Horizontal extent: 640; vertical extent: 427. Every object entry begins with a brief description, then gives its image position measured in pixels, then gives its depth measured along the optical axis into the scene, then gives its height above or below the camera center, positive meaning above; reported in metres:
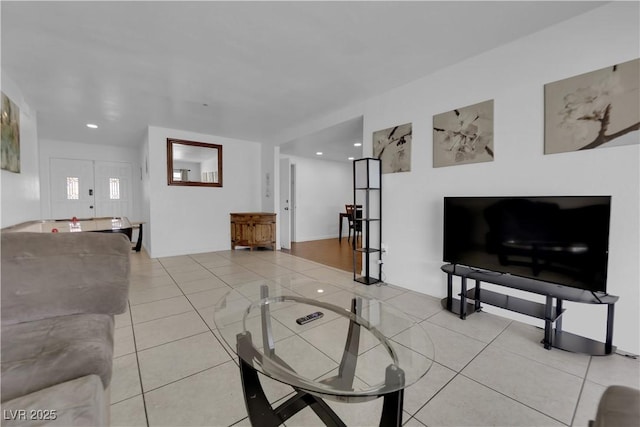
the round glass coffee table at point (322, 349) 1.01 -0.71
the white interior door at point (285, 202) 5.84 +0.09
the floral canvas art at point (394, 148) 3.11 +0.70
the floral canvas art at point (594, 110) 1.78 +0.68
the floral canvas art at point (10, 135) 2.58 +0.73
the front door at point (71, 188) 5.74 +0.40
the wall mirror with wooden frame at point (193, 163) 4.98 +0.87
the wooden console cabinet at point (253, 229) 5.58 -0.48
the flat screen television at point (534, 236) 1.78 -0.24
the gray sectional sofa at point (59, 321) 0.85 -0.60
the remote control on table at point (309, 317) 1.77 -0.74
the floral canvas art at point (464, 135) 2.46 +0.68
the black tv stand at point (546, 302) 1.79 -0.79
